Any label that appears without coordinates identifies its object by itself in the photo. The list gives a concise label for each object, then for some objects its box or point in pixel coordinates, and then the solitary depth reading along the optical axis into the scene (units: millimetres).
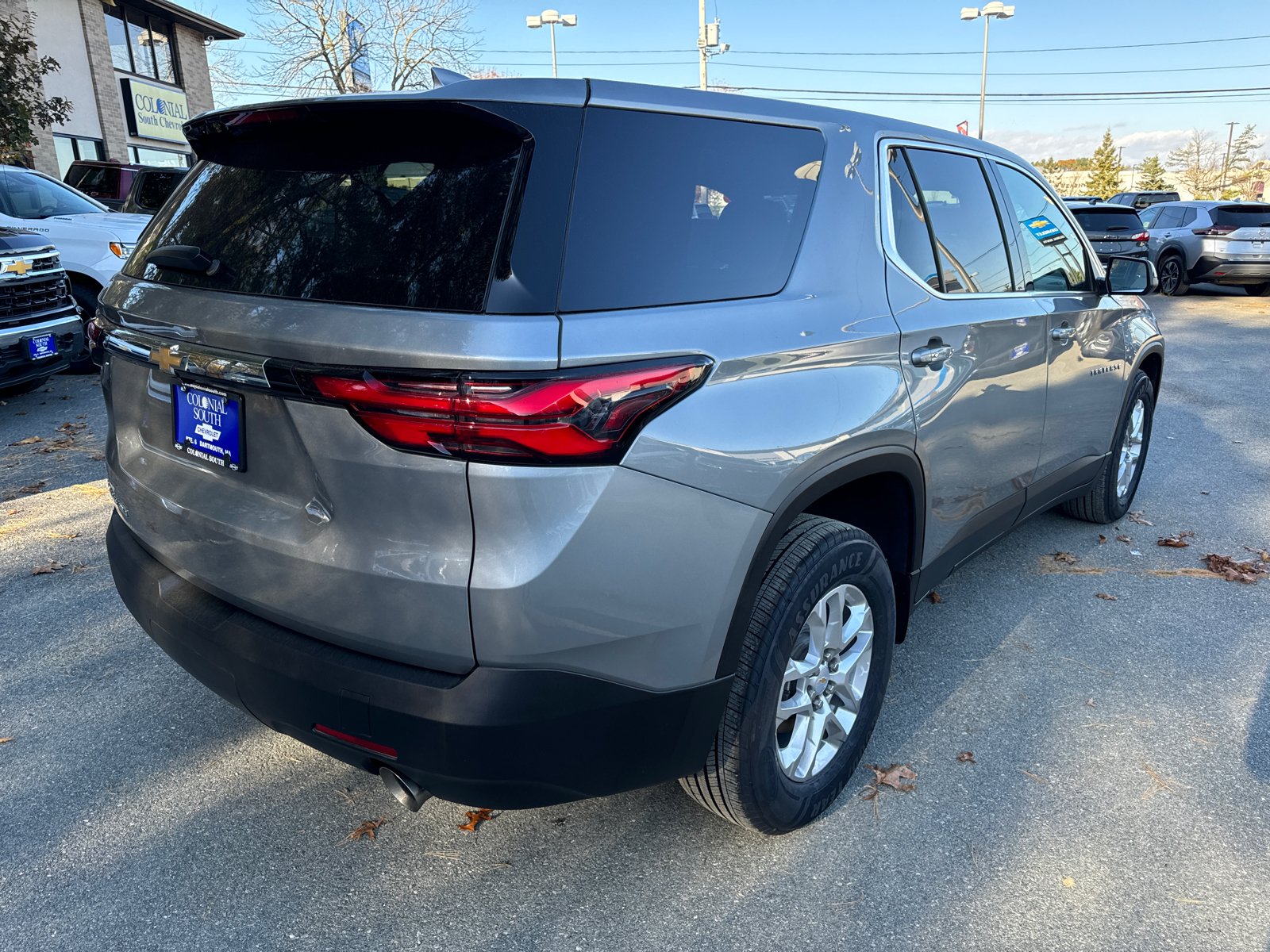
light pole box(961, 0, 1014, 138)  32469
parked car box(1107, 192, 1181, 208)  21891
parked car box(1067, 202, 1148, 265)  15328
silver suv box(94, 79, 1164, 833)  1695
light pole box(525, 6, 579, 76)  31000
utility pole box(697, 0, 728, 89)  26922
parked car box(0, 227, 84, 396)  6328
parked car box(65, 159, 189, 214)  12922
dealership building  21516
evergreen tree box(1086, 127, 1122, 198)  71269
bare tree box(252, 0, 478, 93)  33031
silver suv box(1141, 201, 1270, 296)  14758
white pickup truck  8469
